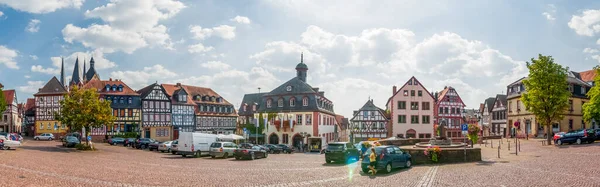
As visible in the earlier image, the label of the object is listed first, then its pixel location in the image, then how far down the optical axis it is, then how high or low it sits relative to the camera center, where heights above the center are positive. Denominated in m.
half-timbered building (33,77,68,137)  72.88 +1.16
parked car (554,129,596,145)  39.47 -2.18
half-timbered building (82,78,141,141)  72.44 +1.44
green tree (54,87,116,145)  42.41 +0.20
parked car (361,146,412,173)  22.88 -2.41
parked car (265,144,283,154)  50.99 -4.04
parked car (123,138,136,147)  54.84 -3.49
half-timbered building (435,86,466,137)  78.62 +0.26
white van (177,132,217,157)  39.09 -2.71
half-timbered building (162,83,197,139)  79.00 +0.32
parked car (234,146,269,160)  34.88 -3.13
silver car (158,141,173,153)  45.24 -3.35
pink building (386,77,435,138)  73.25 +0.34
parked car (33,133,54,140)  65.12 -3.35
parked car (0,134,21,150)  36.93 -2.44
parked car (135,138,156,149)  51.54 -3.39
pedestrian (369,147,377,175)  22.53 -2.45
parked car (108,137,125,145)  59.72 -3.62
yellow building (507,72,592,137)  58.88 -0.31
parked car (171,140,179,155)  42.31 -3.22
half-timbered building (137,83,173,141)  75.50 -0.17
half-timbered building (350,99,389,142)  75.81 -1.94
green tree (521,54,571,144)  41.88 +2.07
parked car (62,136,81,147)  46.41 -2.85
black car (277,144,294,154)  52.35 -4.14
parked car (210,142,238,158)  37.31 -2.98
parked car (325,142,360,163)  30.33 -2.68
